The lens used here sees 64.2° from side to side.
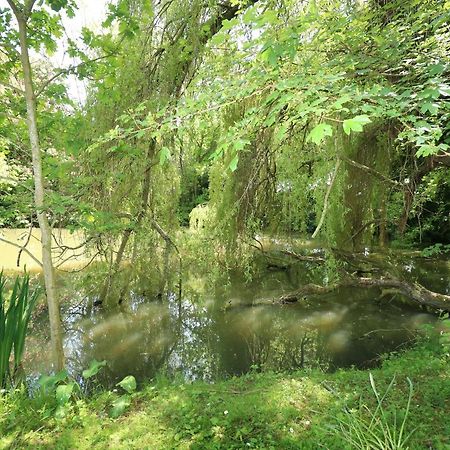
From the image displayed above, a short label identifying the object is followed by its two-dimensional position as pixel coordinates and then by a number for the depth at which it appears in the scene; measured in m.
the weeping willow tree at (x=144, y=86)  3.35
